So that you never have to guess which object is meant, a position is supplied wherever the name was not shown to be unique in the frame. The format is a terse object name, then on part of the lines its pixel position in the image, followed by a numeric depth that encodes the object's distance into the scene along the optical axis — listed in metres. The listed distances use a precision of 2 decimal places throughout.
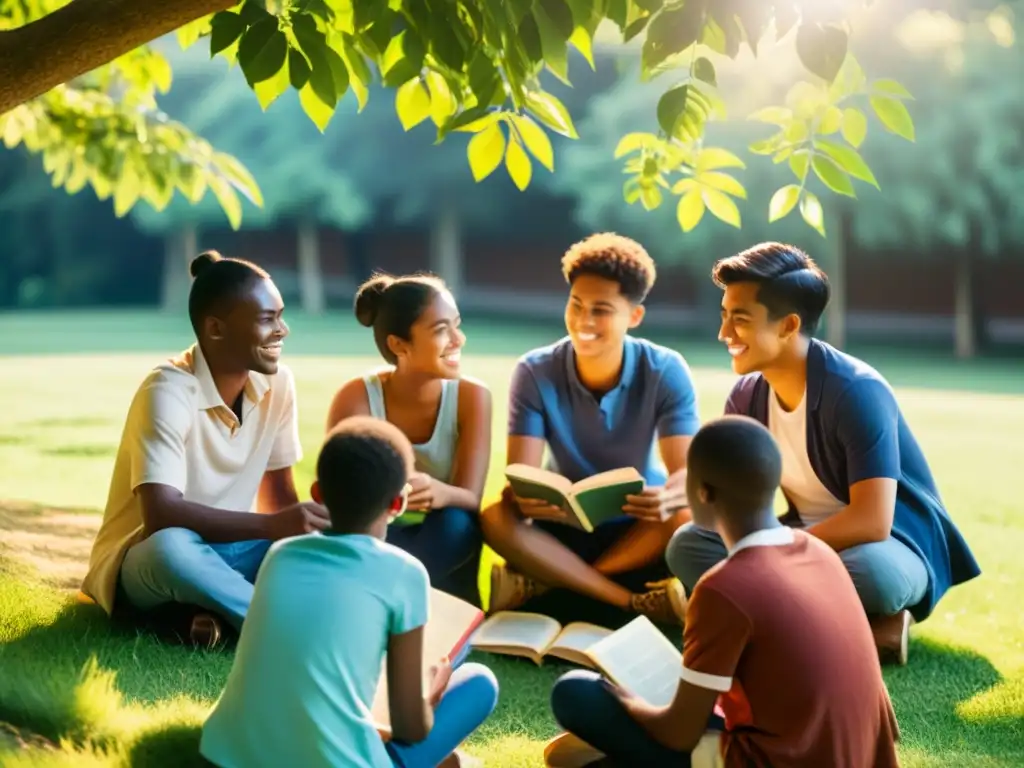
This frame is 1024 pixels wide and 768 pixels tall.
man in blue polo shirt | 4.79
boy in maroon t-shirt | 2.67
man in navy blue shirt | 4.19
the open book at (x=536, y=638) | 4.45
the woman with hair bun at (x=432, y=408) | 4.68
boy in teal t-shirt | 2.62
